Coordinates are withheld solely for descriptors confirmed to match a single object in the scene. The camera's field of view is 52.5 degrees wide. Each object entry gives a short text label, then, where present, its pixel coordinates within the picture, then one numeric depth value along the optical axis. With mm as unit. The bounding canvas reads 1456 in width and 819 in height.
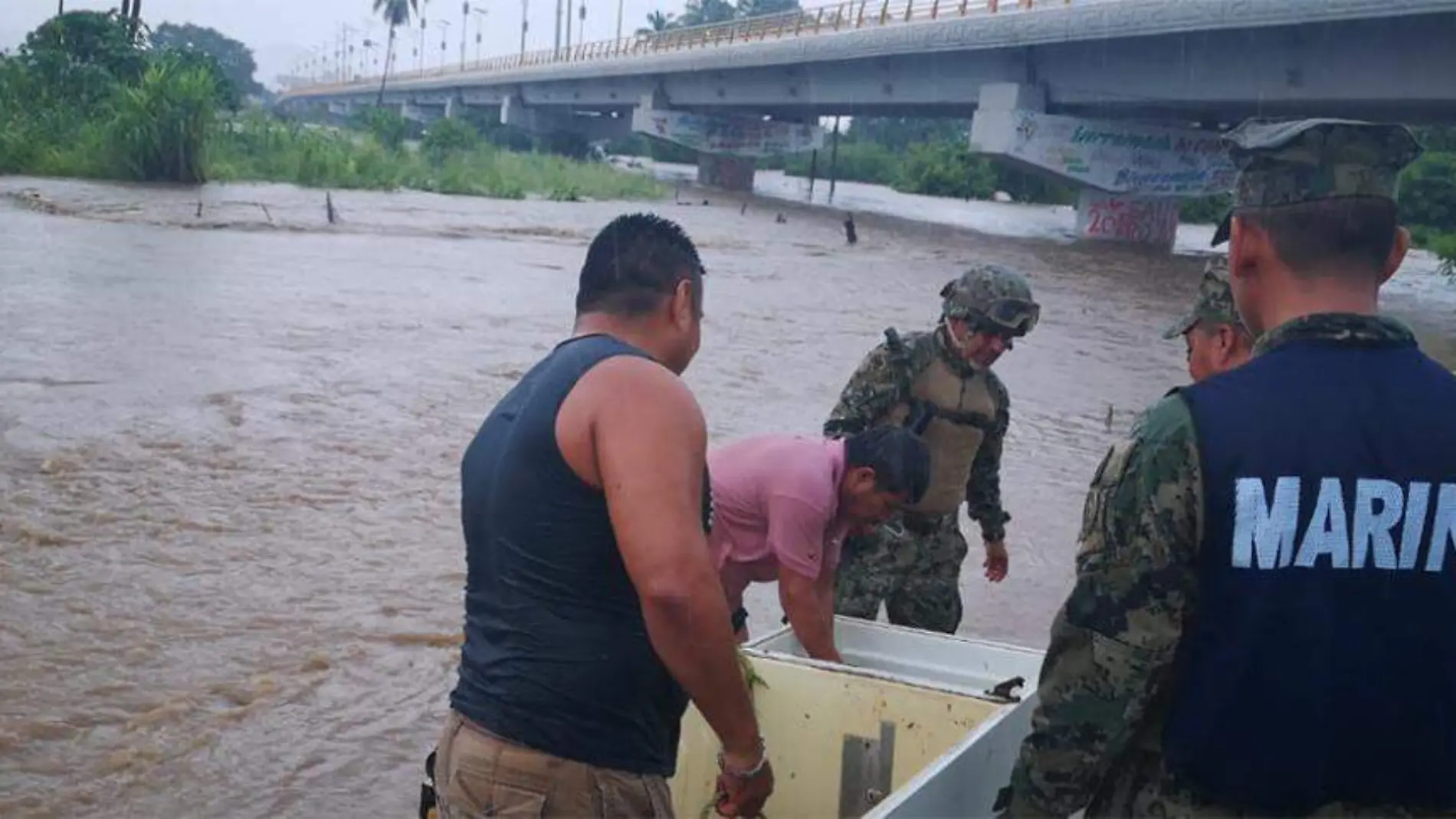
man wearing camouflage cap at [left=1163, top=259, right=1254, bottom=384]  3467
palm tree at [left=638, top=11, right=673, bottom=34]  120662
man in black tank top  2252
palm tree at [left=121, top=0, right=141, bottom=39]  44281
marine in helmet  4703
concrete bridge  22719
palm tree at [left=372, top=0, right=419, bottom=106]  120750
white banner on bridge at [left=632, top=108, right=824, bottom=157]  53656
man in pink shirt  3777
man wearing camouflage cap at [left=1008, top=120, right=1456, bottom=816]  1927
